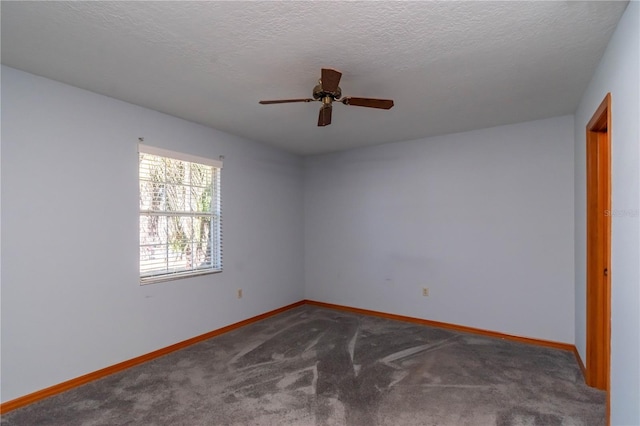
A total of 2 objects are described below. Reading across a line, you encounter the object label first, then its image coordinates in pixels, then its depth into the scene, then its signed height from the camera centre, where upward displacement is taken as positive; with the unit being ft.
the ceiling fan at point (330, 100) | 7.17 +2.73
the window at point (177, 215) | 10.48 +0.00
